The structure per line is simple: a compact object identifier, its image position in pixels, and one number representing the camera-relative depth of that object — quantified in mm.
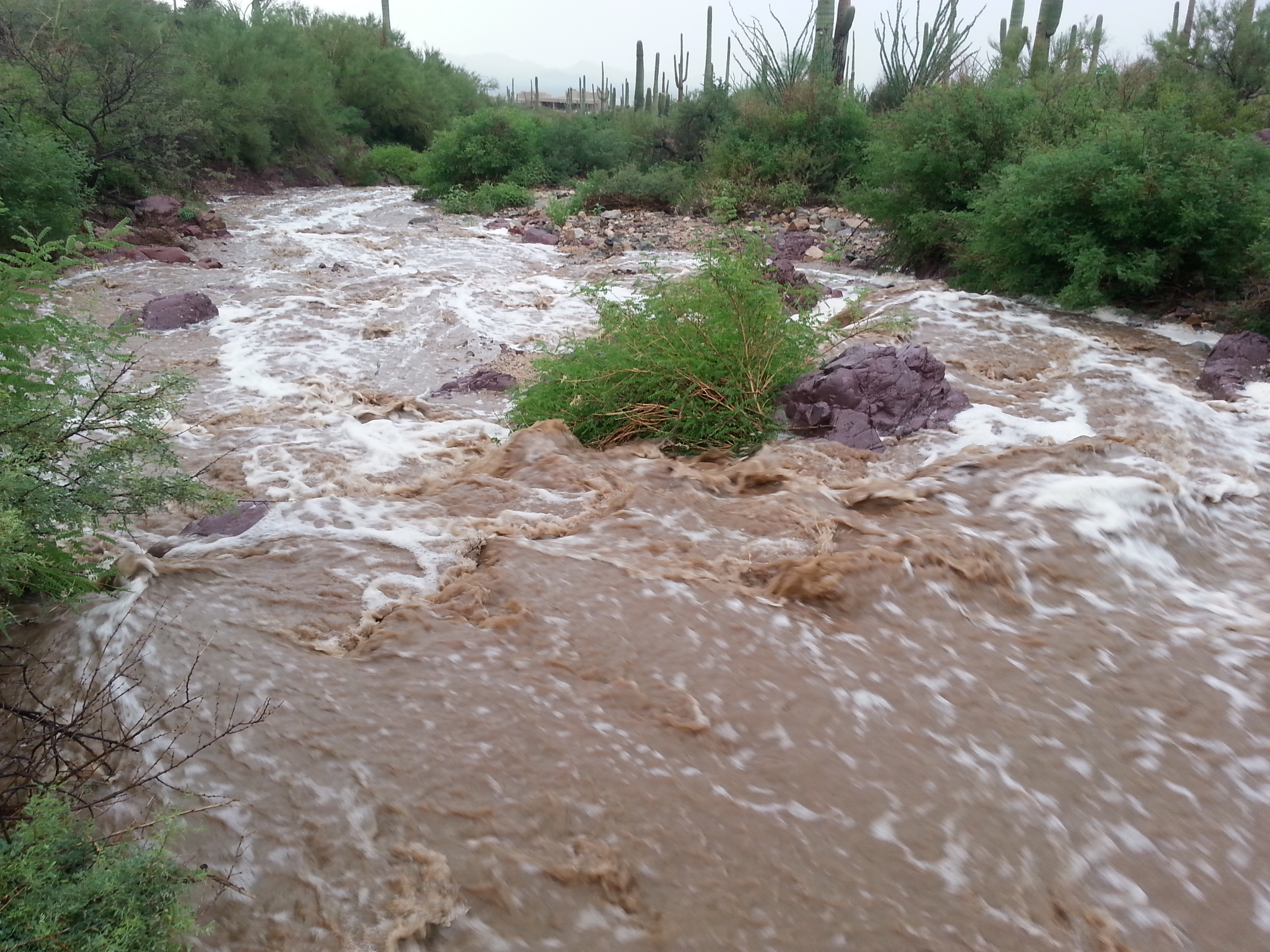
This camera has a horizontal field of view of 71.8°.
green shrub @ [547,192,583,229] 13836
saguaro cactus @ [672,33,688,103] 27562
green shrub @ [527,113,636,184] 18719
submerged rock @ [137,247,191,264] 10664
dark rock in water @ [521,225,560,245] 12766
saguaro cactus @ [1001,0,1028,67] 15602
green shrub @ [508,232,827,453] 5043
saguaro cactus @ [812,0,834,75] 15734
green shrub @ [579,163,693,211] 14383
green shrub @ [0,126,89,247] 8977
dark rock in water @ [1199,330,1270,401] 5836
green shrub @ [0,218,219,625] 2684
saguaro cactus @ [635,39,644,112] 28953
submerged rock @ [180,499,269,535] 3832
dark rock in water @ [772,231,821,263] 11055
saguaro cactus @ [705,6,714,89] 30438
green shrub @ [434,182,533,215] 15867
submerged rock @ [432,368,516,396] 6695
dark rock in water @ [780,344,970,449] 5055
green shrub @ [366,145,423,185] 21891
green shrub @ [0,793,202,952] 1614
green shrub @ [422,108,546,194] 17516
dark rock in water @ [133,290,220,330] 8016
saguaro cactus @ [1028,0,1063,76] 15109
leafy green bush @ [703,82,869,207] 13500
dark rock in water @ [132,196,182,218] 12180
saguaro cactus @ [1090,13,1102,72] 14630
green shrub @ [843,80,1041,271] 9055
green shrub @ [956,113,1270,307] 6680
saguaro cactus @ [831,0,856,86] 16203
